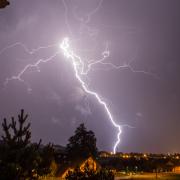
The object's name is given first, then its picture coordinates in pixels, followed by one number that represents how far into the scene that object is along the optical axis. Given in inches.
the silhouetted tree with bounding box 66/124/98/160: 1387.3
